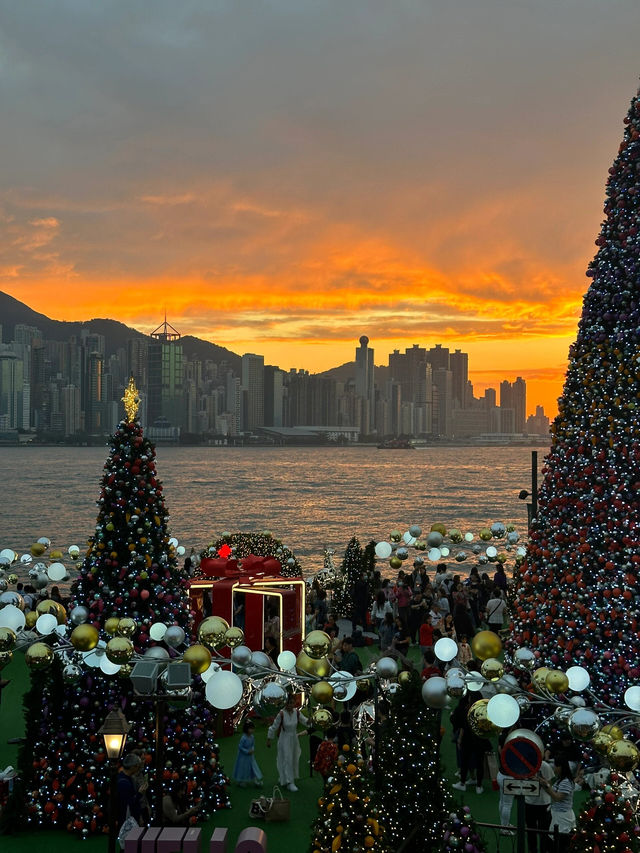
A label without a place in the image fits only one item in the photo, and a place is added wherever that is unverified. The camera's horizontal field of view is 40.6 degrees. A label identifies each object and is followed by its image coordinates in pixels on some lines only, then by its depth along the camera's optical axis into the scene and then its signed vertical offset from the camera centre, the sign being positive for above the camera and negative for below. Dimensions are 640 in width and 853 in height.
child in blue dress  12.00 -4.97
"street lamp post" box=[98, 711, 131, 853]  8.41 -3.18
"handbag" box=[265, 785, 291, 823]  10.85 -5.00
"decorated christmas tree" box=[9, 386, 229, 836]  10.62 -3.52
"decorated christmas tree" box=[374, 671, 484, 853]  8.64 -3.75
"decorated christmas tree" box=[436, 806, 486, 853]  8.29 -4.08
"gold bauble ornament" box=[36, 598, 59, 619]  10.38 -2.36
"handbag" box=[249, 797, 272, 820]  10.91 -5.00
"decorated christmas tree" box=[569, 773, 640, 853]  7.28 -3.47
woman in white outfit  11.79 -4.49
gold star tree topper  11.59 +0.15
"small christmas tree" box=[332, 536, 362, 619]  23.02 -4.64
